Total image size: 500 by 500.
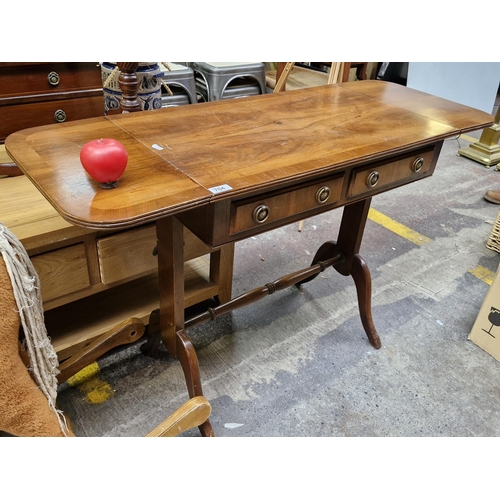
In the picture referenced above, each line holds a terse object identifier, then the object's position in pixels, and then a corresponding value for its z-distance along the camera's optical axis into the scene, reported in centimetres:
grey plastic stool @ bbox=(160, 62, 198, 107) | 328
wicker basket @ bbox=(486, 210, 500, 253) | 268
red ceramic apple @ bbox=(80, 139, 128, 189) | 99
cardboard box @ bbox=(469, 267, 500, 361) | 197
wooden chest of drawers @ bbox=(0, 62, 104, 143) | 180
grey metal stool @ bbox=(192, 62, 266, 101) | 352
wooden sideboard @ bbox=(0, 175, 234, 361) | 146
